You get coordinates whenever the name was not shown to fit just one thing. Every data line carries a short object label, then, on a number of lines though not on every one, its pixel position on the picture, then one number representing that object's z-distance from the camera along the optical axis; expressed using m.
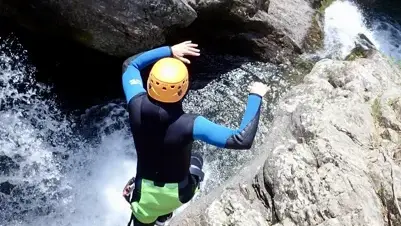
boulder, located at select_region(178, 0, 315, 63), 9.38
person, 3.60
